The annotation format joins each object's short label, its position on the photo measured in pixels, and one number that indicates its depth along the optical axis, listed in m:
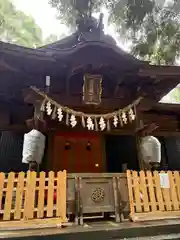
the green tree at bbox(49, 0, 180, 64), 12.50
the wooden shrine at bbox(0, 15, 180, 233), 4.84
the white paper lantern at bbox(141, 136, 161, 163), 6.07
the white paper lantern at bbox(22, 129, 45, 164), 5.33
